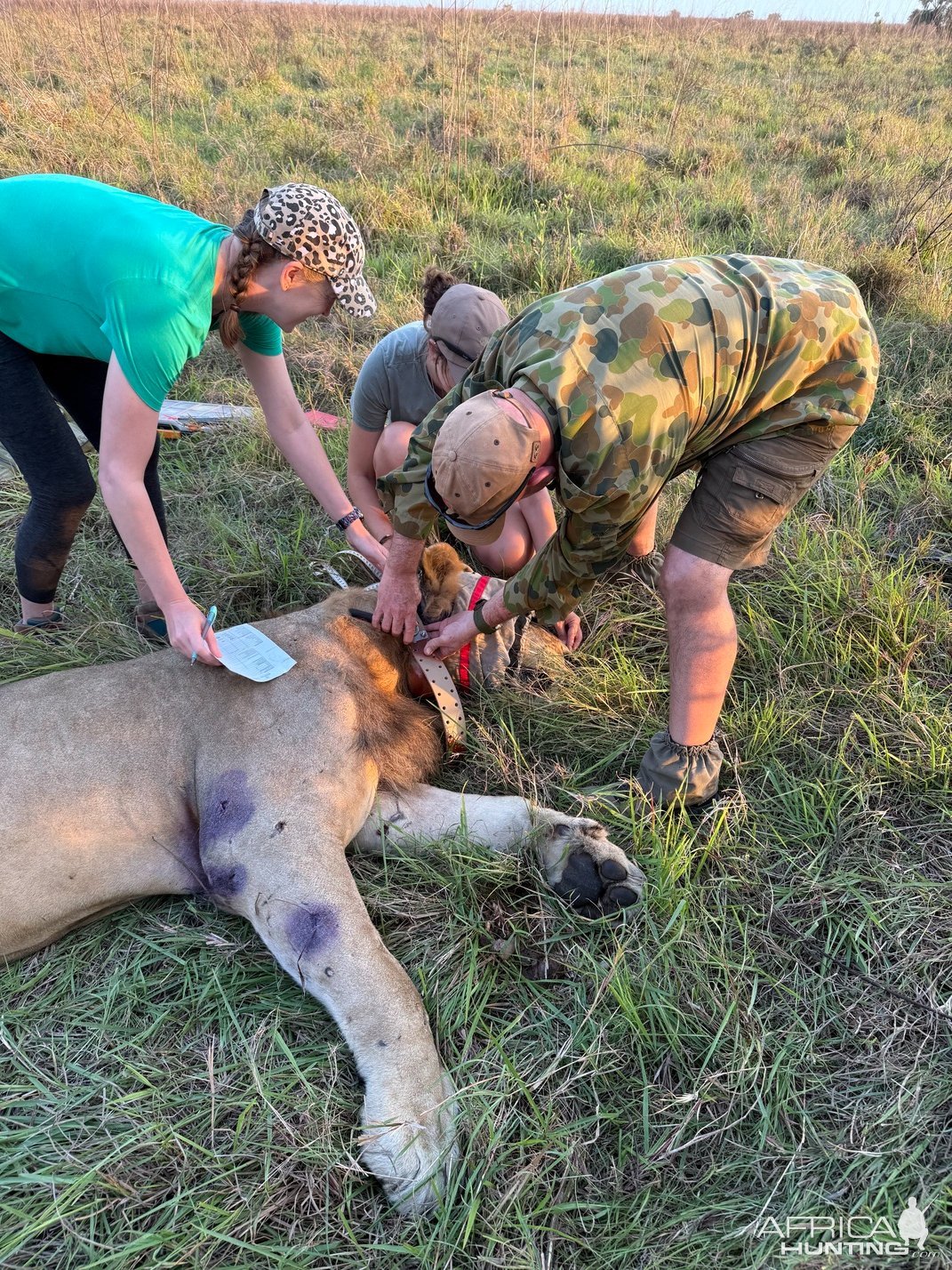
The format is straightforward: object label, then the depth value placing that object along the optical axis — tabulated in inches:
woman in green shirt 100.4
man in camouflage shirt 89.7
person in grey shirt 136.8
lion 90.4
